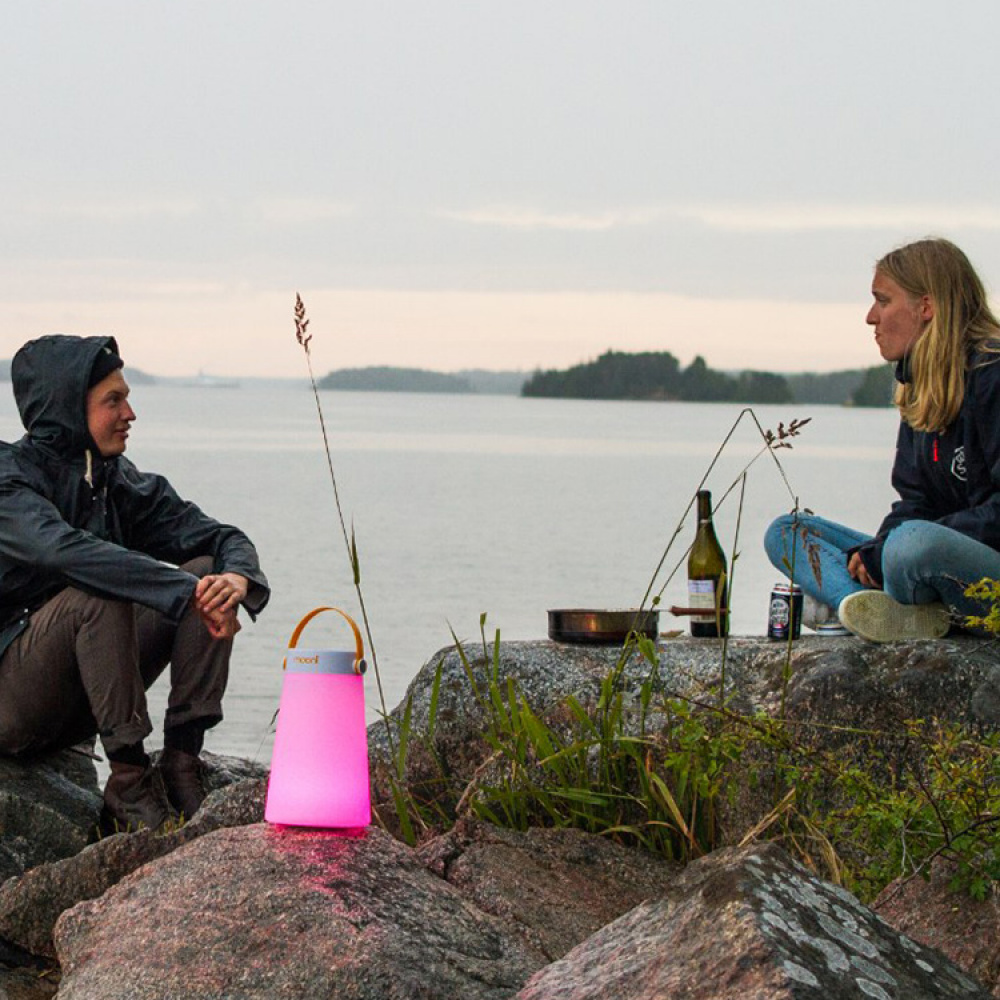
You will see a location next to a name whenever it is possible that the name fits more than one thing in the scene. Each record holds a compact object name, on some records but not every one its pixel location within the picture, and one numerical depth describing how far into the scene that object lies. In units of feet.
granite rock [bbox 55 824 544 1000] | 11.33
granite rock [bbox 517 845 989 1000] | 9.26
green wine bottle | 17.85
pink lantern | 12.98
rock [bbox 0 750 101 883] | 17.15
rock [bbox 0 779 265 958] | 14.66
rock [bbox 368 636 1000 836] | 15.97
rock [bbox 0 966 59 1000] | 14.29
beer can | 17.70
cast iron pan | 16.72
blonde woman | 17.43
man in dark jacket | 17.13
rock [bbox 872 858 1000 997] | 11.03
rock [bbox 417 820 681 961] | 12.75
